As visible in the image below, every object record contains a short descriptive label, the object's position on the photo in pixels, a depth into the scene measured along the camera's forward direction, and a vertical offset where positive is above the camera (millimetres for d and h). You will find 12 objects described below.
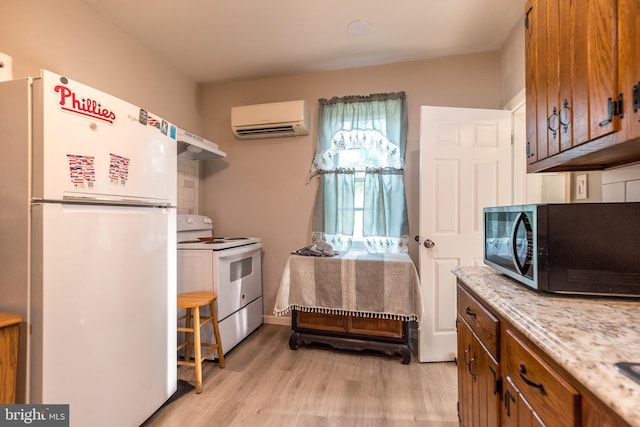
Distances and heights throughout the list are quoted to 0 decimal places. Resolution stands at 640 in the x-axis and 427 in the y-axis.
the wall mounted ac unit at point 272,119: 2781 +931
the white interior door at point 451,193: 2254 +165
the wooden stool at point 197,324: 1898 -787
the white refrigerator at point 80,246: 1092 -134
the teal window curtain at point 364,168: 2691 +445
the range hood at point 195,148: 2326 +591
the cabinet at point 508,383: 585 -462
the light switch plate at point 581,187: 1433 +138
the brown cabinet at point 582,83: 787 +427
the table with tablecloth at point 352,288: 2191 -581
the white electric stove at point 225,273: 2248 -493
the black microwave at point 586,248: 911 -111
